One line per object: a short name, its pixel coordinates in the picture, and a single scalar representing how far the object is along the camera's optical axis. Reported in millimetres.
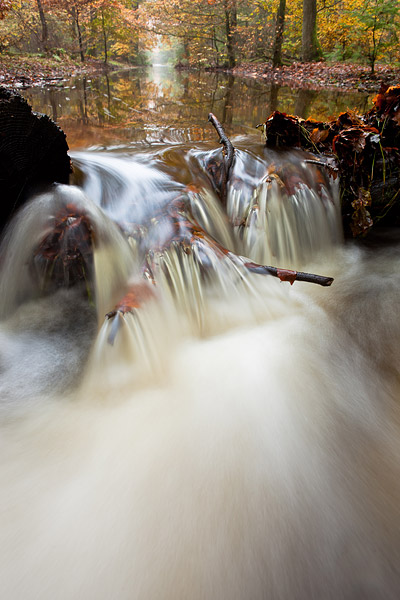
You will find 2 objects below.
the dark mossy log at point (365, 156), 3246
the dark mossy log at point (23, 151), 2160
